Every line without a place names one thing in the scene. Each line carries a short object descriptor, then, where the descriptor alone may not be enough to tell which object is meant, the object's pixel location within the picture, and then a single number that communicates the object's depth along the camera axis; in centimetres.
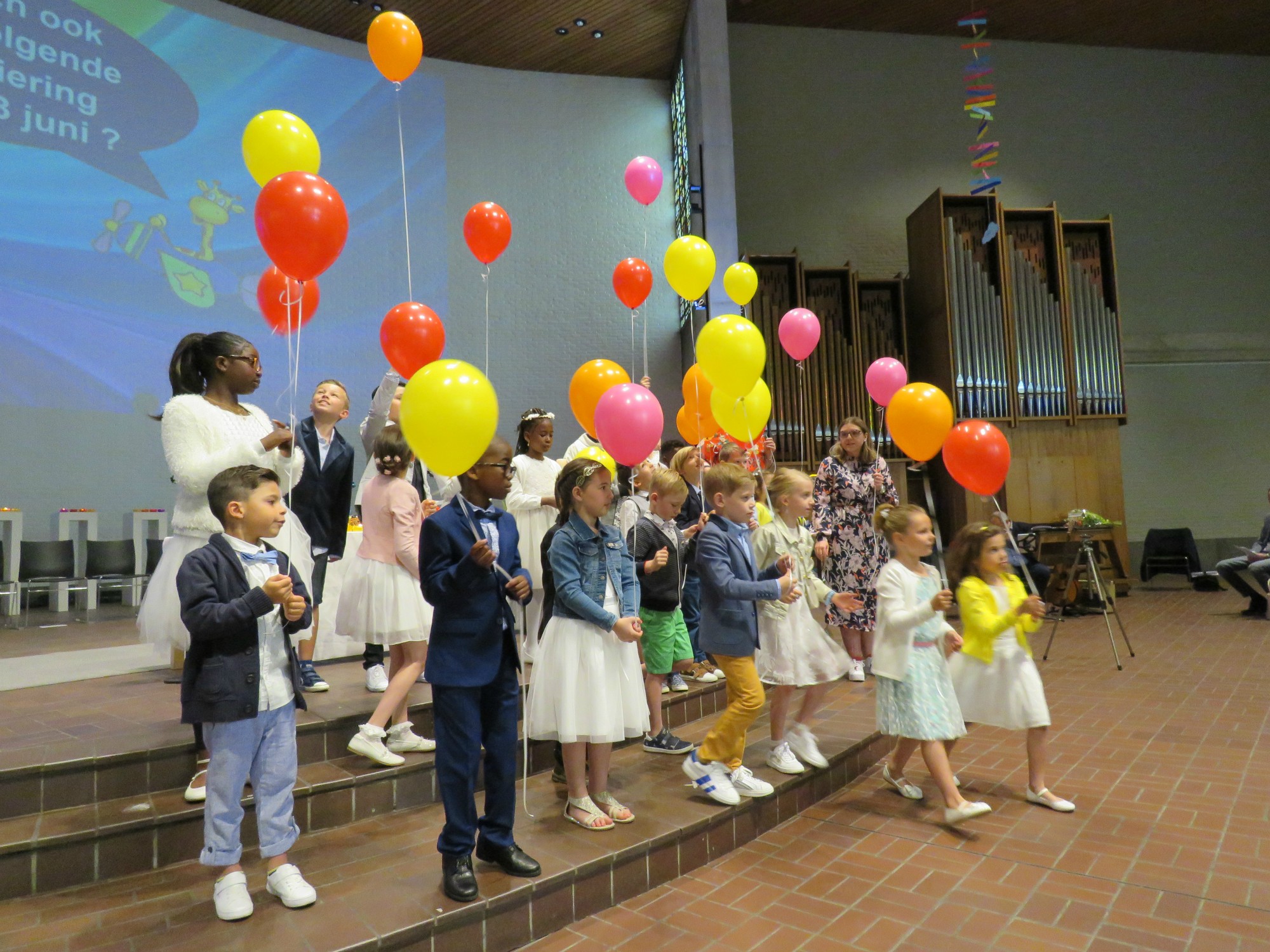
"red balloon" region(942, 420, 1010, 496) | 371
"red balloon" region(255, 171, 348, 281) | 270
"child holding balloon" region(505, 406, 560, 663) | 391
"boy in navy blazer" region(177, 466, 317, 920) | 206
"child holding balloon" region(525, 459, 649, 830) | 260
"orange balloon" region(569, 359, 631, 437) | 408
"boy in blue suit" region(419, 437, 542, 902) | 222
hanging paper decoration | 848
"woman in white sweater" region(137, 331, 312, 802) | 251
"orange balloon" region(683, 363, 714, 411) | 529
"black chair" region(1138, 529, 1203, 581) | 988
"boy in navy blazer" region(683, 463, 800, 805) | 293
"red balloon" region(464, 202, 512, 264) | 489
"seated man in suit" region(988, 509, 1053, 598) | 768
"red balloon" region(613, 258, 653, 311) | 541
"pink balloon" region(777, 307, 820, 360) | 512
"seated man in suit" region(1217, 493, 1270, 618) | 754
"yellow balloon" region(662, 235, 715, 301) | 449
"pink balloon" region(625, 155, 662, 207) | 539
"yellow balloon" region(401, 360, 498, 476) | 226
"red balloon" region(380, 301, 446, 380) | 396
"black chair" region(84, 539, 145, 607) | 757
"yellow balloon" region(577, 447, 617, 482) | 376
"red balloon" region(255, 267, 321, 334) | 423
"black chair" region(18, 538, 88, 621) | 705
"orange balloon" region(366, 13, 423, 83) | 438
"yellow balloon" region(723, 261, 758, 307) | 543
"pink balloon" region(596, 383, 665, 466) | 308
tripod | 539
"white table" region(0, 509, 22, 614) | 716
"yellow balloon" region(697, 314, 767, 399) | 367
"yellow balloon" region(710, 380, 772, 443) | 428
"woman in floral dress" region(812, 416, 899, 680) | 484
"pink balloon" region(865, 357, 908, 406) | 516
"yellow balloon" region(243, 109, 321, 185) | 334
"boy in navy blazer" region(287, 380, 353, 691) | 349
